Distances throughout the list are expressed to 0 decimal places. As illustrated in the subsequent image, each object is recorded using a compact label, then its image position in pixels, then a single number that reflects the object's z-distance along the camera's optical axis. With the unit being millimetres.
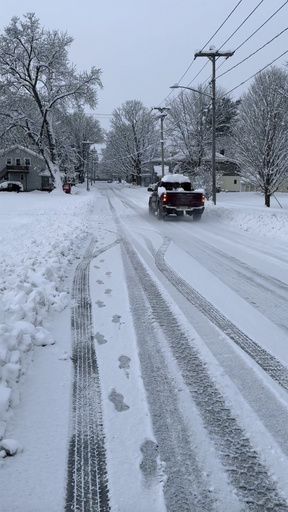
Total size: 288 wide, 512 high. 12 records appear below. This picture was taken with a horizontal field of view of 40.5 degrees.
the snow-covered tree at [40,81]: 36250
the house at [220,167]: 45750
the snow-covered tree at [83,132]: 78562
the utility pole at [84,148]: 79938
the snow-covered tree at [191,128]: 44062
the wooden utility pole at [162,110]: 40725
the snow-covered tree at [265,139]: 23859
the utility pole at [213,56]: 21469
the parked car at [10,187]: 52325
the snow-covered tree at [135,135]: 71312
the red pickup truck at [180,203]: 16828
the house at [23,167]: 61906
